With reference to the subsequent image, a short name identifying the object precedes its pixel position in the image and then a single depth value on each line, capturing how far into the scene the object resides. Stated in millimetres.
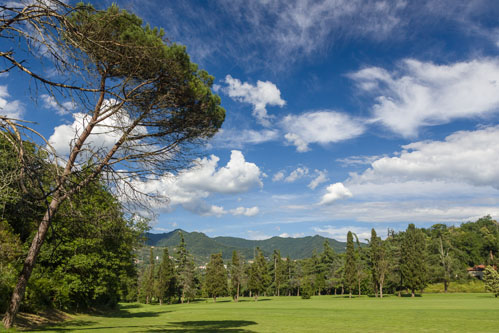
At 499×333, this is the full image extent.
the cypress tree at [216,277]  60812
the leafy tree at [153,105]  9844
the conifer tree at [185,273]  65750
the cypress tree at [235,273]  64812
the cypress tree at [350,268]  62344
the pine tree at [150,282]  71631
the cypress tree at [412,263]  57156
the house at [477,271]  83562
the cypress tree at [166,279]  64375
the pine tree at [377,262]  60062
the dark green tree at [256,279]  61156
